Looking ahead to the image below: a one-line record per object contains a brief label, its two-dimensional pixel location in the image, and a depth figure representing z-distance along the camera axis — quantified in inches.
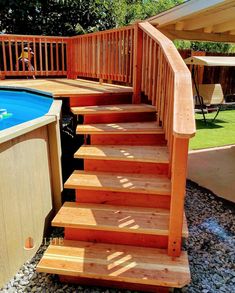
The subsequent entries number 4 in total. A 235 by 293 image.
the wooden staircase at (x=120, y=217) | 87.9
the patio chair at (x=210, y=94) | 365.1
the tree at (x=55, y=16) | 413.4
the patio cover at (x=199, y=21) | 146.5
